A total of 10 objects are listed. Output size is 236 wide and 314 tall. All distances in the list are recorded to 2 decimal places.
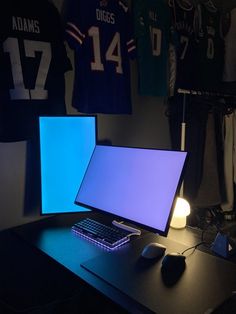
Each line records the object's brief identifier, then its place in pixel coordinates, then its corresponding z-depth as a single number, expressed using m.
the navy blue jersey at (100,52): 1.63
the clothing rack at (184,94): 2.07
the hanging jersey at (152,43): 1.96
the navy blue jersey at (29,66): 1.41
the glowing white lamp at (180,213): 1.43
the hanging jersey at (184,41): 2.15
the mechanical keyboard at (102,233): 1.26
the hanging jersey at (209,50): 2.30
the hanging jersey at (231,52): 2.41
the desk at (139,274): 0.89
